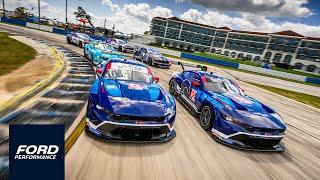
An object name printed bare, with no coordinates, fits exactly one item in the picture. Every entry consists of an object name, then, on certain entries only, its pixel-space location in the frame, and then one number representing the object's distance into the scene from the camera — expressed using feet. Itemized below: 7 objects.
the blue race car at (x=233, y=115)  17.90
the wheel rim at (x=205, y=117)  20.87
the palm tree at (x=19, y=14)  214.16
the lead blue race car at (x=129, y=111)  14.97
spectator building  289.49
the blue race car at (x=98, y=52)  44.93
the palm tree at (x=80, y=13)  323.57
